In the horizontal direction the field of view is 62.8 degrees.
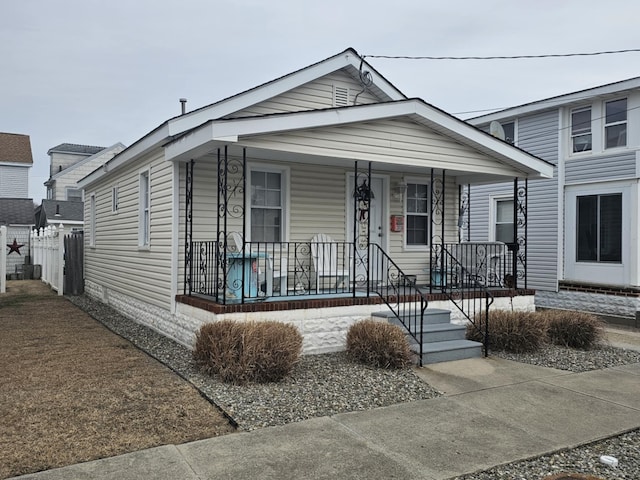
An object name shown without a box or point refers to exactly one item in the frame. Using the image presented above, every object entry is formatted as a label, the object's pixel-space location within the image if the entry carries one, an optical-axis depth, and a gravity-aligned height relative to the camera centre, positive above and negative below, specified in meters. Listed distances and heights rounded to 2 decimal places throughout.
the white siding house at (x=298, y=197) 7.69 +0.70
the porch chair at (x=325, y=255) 9.67 -0.38
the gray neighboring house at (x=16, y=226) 20.91 +0.28
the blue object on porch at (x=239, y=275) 7.73 -0.61
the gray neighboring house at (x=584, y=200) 12.39 +0.94
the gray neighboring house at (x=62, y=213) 22.39 +0.88
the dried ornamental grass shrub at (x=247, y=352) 5.96 -1.37
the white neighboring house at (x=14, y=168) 24.84 +3.08
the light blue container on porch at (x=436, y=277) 10.97 -0.88
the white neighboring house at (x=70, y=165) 28.36 +3.83
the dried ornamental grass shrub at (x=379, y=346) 6.78 -1.46
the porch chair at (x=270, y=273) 8.23 -0.65
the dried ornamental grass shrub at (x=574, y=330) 8.59 -1.55
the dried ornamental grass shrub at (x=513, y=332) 8.02 -1.49
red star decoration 19.94 -0.54
